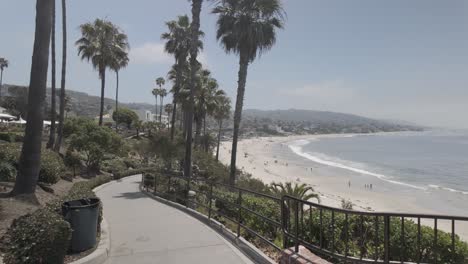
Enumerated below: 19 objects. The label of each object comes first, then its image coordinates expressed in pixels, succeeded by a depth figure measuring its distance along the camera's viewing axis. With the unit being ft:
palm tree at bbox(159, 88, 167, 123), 272.51
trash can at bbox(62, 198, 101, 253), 19.53
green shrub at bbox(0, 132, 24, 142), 86.62
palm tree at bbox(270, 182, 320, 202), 47.67
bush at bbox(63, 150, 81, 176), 66.59
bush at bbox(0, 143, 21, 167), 42.17
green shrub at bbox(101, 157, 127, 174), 80.80
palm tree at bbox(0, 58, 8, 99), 282.54
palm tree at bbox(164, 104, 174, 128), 246.47
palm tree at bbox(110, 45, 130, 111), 114.52
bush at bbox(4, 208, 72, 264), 15.35
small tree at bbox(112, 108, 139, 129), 213.66
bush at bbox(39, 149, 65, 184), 43.50
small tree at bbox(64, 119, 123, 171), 69.26
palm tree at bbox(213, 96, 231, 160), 119.65
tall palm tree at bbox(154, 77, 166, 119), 256.01
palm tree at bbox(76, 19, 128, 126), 105.29
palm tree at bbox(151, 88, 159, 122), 275.39
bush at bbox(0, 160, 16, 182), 37.83
